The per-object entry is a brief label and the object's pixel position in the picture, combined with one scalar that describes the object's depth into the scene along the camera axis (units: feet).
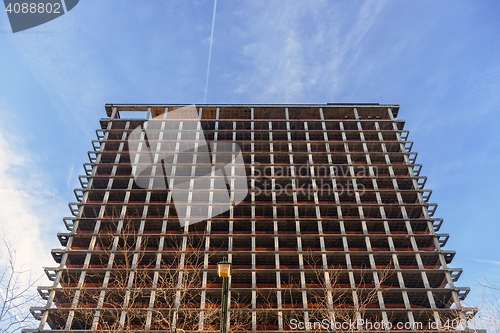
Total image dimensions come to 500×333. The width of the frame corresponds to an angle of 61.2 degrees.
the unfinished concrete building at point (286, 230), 144.36
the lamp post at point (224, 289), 36.58
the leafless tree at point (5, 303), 42.14
